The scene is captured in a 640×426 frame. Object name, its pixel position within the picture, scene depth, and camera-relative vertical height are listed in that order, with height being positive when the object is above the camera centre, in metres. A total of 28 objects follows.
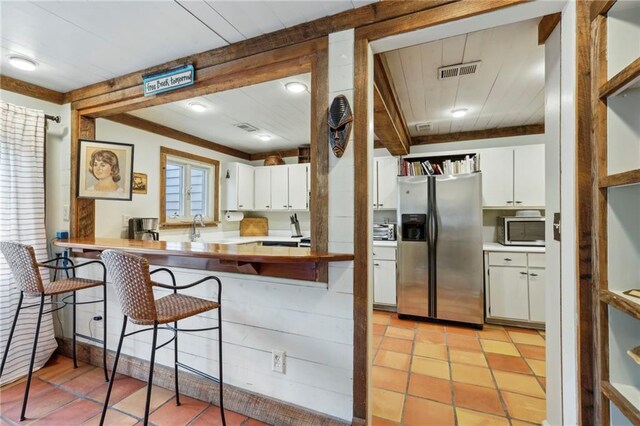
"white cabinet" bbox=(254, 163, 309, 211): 4.44 +0.46
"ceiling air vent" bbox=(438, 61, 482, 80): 2.18 +1.16
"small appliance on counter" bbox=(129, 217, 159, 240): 2.95 -0.14
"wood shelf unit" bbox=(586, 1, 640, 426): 1.07 +0.03
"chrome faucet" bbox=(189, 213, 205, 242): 3.81 -0.19
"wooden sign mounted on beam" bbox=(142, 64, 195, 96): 1.97 +0.98
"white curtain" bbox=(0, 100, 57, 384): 2.20 +0.03
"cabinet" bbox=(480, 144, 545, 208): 3.35 +0.48
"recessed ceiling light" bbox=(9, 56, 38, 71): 2.01 +1.10
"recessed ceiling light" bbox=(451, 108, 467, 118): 3.14 +1.17
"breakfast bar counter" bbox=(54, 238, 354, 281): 1.47 -0.22
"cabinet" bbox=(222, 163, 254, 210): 4.41 +0.47
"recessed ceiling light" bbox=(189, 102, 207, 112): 2.84 +1.11
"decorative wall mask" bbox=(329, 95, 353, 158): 1.52 +0.50
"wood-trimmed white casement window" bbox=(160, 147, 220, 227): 3.59 +0.40
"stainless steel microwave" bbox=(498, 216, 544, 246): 3.28 -0.17
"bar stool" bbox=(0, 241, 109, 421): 1.80 -0.41
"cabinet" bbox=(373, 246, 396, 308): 3.62 -0.76
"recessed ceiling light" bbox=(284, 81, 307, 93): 2.39 +1.11
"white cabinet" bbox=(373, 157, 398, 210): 3.91 +0.46
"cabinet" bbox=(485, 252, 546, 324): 3.06 -0.77
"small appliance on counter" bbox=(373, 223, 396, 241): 3.93 -0.22
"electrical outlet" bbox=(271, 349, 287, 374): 1.69 -0.86
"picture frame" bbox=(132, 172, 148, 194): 3.17 +0.37
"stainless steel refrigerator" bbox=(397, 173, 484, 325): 3.18 -0.36
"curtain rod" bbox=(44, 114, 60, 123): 2.44 +0.85
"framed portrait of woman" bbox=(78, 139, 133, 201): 2.48 +0.41
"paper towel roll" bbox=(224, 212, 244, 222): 4.61 +0.00
